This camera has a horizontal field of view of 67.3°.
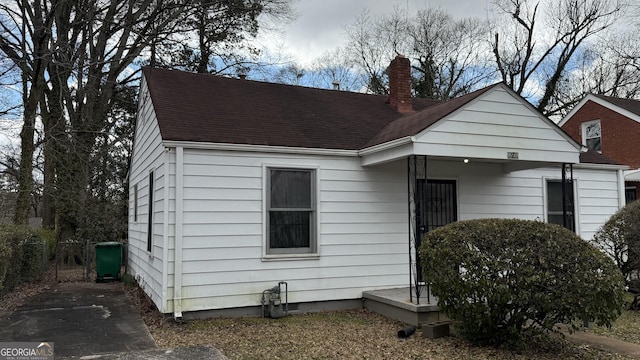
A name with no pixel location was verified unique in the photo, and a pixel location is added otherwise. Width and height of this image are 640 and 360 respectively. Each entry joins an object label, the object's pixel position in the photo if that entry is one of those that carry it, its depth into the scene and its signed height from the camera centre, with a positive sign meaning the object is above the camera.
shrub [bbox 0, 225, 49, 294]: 8.21 -0.96
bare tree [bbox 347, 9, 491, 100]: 28.45 +9.77
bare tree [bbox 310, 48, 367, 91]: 30.89 +9.08
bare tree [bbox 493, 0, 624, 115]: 26.69 +9.46
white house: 7.31 +0.41
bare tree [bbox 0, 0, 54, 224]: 13.98 +4.27
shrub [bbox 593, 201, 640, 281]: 8.20 -0.52
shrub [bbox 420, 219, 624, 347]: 5.25 -0.79
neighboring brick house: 17.94 +3.22
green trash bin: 12.15 -1.28
